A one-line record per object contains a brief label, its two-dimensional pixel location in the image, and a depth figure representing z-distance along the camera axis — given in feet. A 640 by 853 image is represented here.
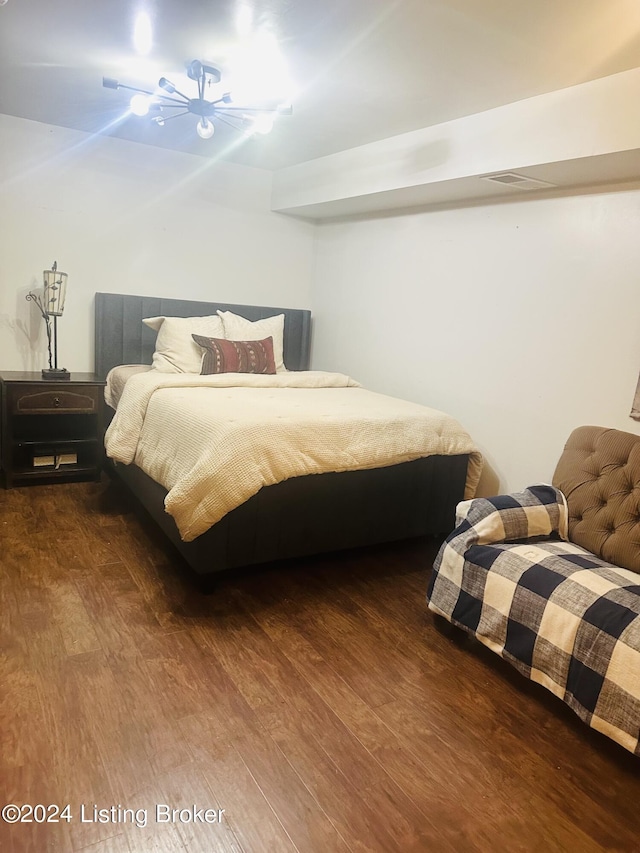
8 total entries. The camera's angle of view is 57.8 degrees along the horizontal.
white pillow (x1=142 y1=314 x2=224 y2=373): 12.07
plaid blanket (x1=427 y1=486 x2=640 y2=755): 5.43
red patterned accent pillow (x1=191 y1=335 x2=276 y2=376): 11.98
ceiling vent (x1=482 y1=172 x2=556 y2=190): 8.97
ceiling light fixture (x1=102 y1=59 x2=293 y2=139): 8.09
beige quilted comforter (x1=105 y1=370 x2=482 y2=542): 7.39
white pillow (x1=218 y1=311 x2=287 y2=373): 13.00
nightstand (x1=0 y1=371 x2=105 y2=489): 11.10
